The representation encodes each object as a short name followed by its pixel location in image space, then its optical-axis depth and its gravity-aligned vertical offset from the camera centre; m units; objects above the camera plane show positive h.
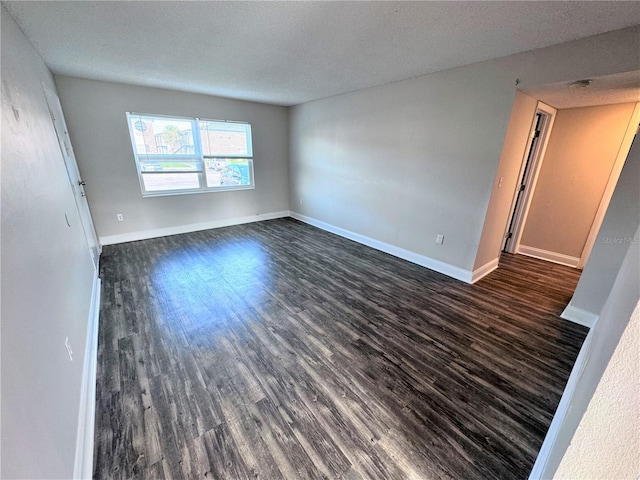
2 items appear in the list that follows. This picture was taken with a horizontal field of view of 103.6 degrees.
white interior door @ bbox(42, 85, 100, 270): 2.70 -0.26
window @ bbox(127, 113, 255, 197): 4.06 -0.04
